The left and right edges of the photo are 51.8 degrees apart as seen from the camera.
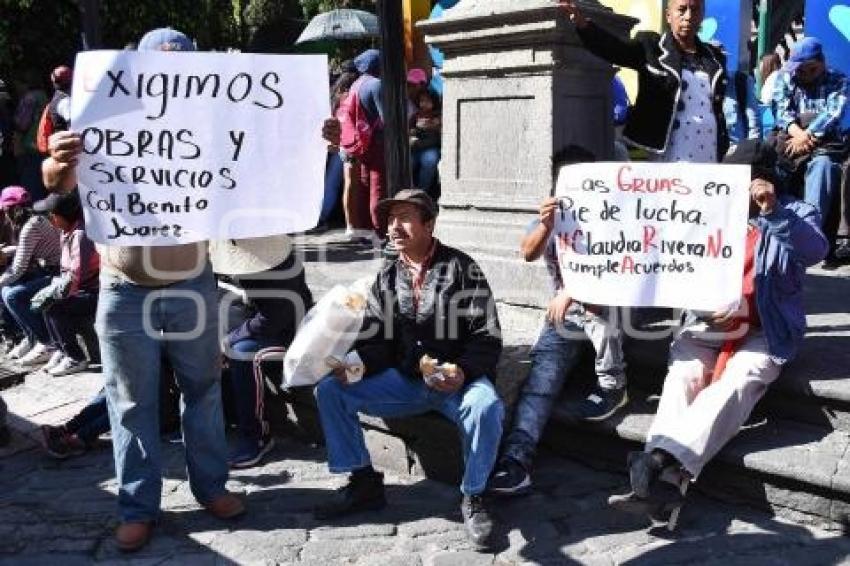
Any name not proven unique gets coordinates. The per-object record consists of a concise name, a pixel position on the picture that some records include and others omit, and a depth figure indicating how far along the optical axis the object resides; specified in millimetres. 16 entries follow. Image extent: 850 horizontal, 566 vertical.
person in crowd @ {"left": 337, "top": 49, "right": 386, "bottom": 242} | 7629
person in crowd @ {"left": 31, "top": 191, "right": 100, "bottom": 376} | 5926
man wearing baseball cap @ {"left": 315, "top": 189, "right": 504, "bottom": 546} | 3822
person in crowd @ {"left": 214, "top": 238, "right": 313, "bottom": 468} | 4371
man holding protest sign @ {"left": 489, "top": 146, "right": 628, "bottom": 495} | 4016
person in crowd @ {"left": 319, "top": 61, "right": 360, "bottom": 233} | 8359
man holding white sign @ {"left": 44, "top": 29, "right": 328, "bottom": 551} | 3381
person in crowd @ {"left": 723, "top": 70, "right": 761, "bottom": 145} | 4582
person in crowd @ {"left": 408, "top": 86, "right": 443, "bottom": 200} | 8086
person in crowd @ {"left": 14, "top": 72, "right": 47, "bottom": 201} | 10836
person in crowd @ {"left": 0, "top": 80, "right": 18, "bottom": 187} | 10859
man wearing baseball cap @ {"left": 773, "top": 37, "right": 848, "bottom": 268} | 6426
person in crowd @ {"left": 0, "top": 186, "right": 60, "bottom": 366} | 6664
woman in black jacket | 4293
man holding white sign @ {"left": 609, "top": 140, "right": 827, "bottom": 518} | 3555
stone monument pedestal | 4863
